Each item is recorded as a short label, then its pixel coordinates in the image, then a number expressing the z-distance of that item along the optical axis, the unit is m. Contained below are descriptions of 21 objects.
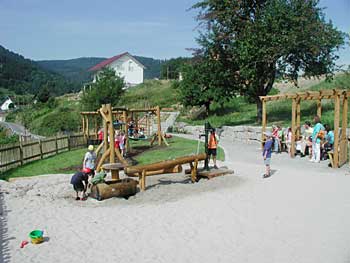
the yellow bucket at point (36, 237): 6.98
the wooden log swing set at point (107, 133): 12.51
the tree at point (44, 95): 73.81
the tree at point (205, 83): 25.30
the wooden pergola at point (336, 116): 13.55
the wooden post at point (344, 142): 13.95
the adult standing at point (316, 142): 14.60
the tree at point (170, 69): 71.95
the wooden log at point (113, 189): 10.13
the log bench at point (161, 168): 10.83
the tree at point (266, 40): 21.97
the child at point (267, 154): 12.09
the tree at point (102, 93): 37.50
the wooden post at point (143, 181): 10.97
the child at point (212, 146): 13.66
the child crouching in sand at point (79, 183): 10.16
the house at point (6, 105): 111.55
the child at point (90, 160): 11.32
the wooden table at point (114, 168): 10.42
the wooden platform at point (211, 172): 12.40
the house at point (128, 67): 79.50
